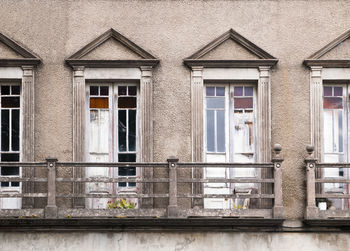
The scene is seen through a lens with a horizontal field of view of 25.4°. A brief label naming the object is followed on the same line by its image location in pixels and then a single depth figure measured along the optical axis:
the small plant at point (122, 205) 15.41
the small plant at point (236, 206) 15.77
